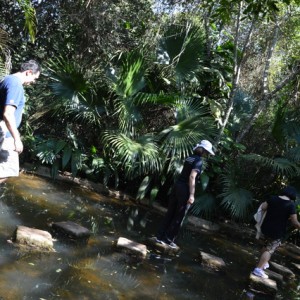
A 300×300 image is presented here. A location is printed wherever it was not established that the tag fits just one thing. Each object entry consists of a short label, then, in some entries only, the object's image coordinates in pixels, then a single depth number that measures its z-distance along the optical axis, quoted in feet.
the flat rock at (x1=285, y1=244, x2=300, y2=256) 27.32
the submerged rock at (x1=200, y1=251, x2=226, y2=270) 19.04
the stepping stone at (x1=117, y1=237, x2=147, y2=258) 17.76
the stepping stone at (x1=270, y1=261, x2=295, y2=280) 20.73
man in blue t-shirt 13.43
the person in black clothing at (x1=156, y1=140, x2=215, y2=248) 19.57
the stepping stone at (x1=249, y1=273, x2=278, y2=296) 17.43
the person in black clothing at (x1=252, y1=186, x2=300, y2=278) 18.60
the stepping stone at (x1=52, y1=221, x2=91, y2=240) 18.01
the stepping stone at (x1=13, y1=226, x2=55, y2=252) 15.65
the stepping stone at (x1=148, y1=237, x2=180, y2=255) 19.65
